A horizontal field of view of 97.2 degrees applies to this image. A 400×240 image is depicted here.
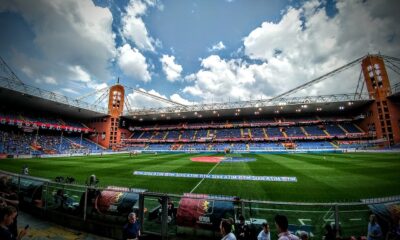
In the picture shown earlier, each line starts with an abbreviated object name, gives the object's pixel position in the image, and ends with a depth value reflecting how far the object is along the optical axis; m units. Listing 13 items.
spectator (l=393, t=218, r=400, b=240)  4.05
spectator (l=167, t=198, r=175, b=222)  5.67
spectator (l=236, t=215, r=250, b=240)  4.60
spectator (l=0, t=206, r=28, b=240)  3.40
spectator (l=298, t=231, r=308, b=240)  3.96
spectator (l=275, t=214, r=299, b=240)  3.31
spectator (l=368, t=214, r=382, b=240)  4.35
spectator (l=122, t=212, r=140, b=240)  4.48
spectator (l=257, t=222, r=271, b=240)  4.15
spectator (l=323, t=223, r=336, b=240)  4.18
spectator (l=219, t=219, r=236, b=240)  3.55
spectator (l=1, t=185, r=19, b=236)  4.42
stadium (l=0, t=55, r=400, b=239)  5.59
